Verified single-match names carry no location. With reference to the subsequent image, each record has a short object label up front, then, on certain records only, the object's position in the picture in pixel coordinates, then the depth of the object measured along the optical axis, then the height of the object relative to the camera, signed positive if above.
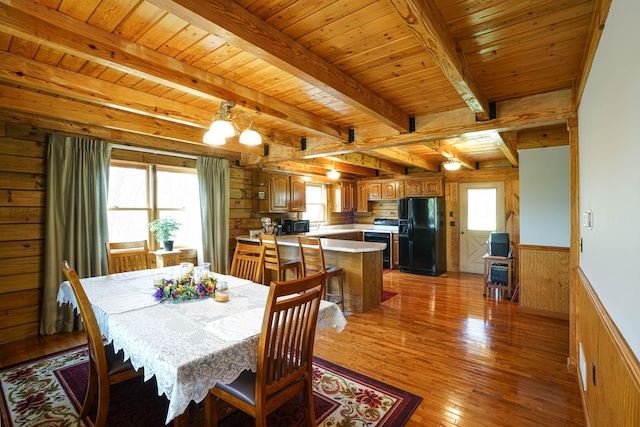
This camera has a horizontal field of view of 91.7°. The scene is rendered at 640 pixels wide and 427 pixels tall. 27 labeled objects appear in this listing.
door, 6.29 -0.20
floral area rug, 1.98 -1.32
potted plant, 3.99 -0.21
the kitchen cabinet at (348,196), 7.46 +0.35
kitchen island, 3.98 -0.78
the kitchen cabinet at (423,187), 6.62 +0.49
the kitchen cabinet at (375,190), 7.42 +0.48
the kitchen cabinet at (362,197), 7.68 +0.31
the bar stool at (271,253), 3.38 -0.46
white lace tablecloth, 1.36 -0.63
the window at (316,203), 7.05 +0.18
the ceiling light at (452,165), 5.14 +0.73
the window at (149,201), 3.95 +0.17
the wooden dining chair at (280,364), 1.48 -0.81
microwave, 5.80 -0.28
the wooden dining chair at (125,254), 3.13 -0.42
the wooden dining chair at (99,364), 1.68 -0.89
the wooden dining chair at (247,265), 3.05 -0.54
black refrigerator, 6.29 -0.54
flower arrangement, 2.17 -0.55
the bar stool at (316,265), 3.89 -0.72
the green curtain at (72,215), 3.26 -0.01
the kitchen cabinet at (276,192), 5.39 +0.35
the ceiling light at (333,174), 6.46 +0.76
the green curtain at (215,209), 4.59 +0.05
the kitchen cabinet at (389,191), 7.18 +0.45
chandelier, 2.26 +0.62
